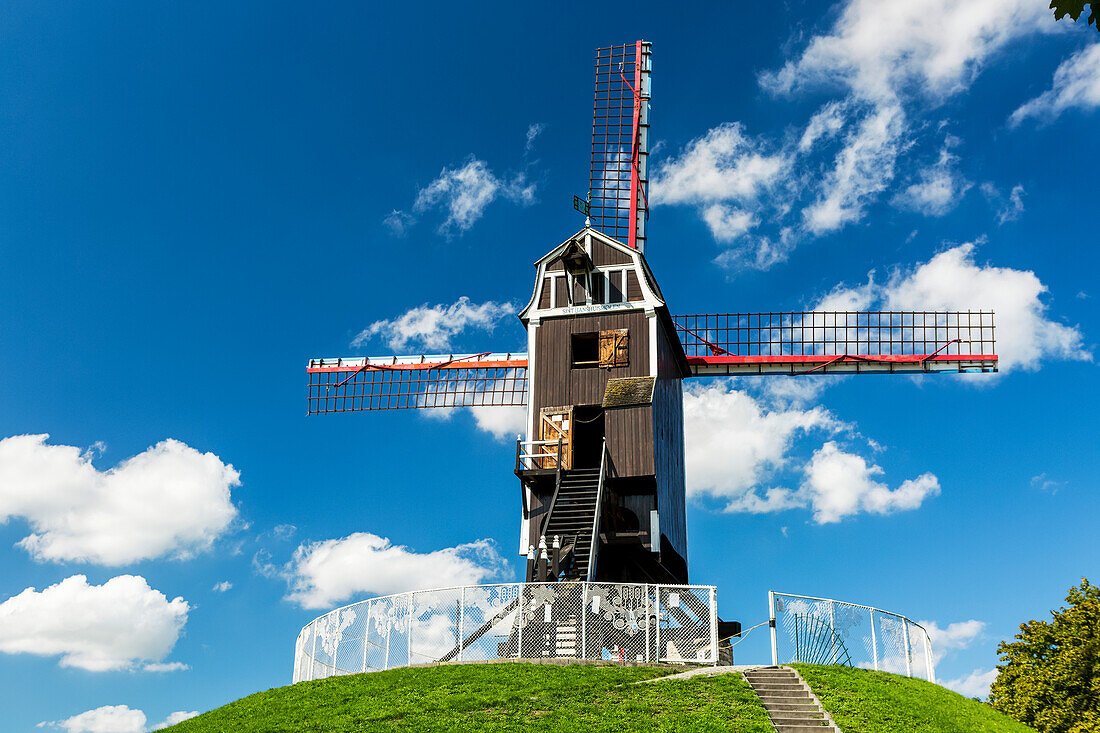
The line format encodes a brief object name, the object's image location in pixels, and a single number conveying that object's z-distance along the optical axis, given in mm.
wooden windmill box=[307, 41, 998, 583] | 25891
